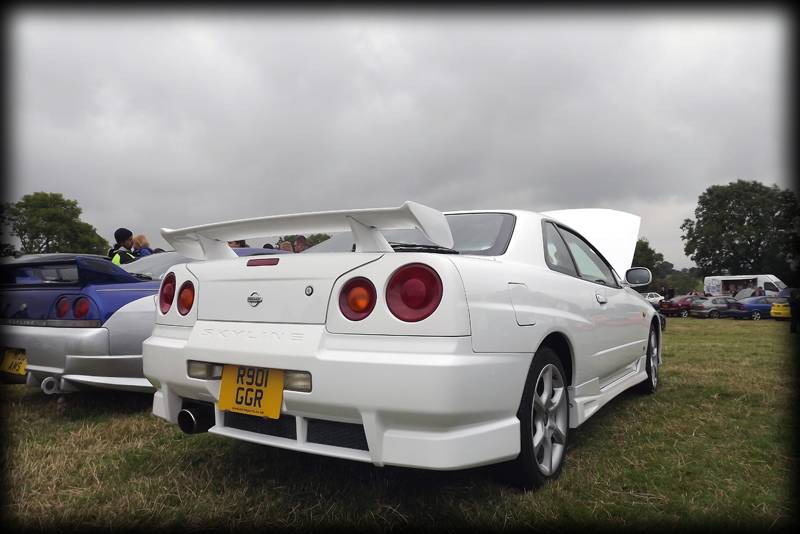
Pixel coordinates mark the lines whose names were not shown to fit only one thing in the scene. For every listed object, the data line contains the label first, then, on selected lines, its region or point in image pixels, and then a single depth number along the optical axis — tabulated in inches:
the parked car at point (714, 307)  911.7
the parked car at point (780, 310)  790.5
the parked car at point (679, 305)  983.0
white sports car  65.5
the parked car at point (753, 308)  871.4
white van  1176.8
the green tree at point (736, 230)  1737.2
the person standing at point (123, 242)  228.4
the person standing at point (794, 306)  458.3
